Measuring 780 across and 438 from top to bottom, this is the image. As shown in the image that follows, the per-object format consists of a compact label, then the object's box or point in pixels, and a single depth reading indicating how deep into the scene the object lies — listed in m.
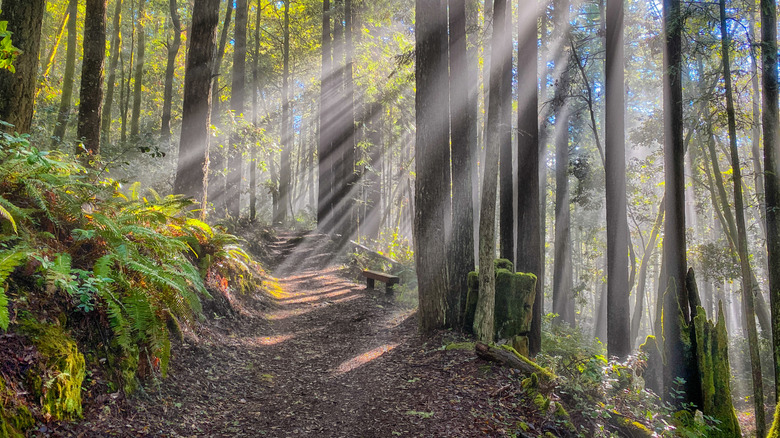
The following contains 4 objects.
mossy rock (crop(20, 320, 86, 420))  2.78
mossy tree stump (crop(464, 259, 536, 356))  7.18
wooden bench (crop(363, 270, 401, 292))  11.03
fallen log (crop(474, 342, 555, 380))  5.37
